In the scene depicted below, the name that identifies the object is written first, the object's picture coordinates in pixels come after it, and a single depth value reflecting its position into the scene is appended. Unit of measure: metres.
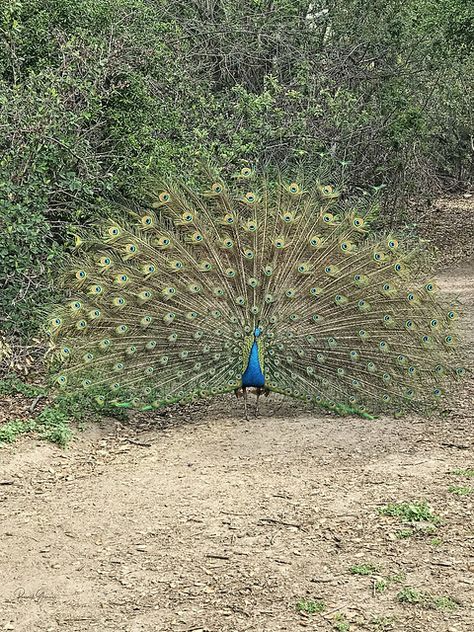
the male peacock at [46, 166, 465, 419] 8.30
